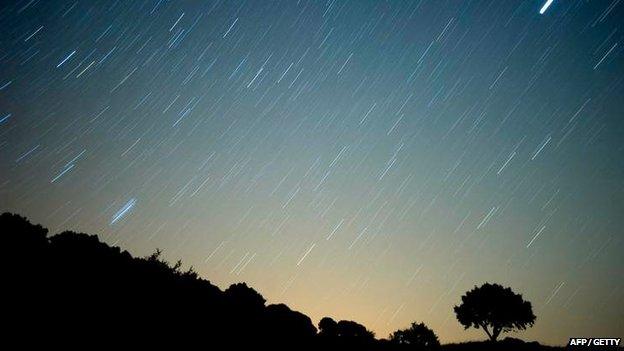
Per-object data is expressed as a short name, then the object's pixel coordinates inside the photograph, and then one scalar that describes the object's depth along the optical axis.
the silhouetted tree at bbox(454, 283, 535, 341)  40.75
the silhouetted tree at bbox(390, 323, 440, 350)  53.94
